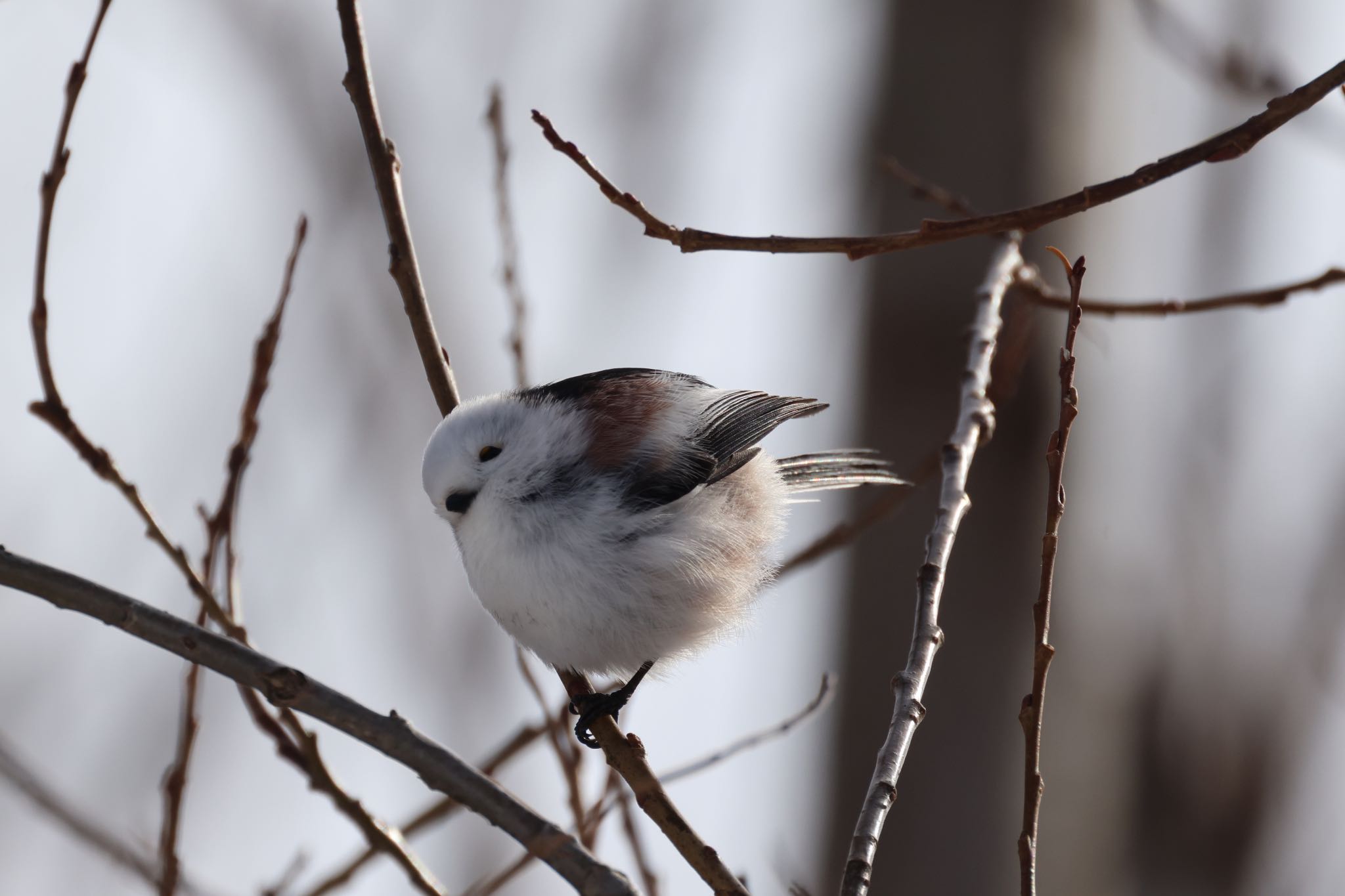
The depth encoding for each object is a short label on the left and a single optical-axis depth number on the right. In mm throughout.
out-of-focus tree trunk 7715
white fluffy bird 4488
